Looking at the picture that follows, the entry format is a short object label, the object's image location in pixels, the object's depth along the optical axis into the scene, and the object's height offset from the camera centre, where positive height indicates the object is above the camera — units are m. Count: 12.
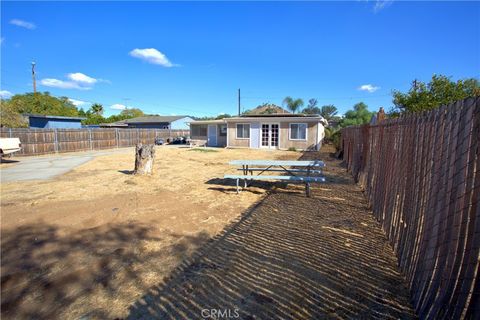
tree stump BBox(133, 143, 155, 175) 9.15 -0.80
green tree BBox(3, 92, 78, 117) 41.78 +5.87
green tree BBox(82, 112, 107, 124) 46.10 +3.58
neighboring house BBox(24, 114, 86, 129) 25.56 +1.84
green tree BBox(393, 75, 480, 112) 14.26 +2.77
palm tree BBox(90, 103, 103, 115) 55.22 +6.73
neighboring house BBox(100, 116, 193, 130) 39.72 +2.53
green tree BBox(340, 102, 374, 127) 37.66 +3.98
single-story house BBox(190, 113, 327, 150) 20.23 +0.55
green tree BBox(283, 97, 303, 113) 56.78 +8.02
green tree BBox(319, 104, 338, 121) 78.44 +9.15
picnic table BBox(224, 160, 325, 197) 6.39 -1.05
